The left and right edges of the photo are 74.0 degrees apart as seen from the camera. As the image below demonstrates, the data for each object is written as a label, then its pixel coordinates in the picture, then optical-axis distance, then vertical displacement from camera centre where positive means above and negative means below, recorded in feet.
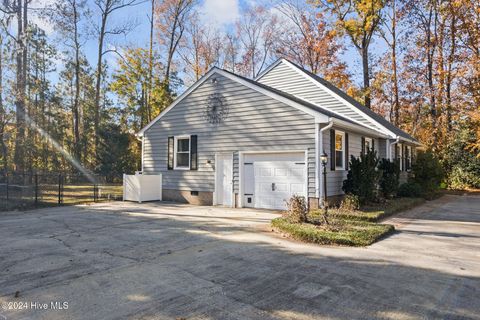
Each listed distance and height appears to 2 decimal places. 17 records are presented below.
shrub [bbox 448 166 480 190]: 70.44 -1.74
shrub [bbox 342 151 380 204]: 35.04 -0.82
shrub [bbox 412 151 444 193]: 56.54 -0.02
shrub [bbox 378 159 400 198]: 42.55 -0.77
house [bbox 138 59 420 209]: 34.88 +3.97
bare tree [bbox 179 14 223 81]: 95.40 +37.01
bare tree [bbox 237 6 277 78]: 96.17 +41.65
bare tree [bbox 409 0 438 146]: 81.56 +36.42
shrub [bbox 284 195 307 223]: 25.94 -3.25
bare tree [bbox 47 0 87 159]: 82.38 +37.31
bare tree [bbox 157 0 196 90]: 89.04 +42.39
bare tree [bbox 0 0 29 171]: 63.77 +25.07
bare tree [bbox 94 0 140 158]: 84.74 +38.88
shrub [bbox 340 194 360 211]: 32.01 -3.26
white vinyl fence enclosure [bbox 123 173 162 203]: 45.16 -2.15
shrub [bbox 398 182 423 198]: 48.96 -3.02
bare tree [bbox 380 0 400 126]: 85.76 +37.01
